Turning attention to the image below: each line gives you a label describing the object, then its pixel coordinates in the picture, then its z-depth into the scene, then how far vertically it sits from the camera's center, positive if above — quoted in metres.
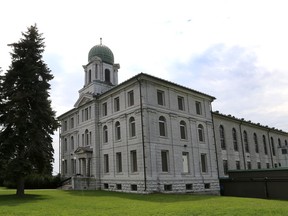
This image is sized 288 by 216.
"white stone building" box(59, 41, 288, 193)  29.38 +3.94
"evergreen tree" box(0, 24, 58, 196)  24.09 +5.38
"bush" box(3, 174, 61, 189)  36.61 -1.18
